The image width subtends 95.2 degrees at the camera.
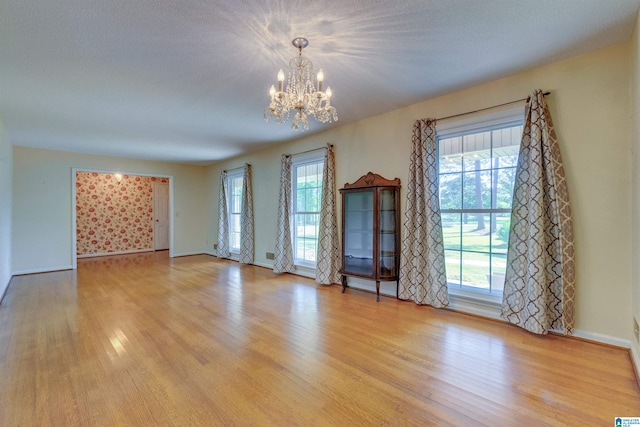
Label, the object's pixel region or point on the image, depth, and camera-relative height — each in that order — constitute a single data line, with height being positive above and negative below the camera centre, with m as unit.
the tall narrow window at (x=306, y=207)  5.13 +0.03
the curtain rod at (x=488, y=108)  2.80 +1.07
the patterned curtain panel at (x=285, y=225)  5.46 -0.30
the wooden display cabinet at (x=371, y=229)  3.86 -0.29
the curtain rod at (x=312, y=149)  4.70 +1.01
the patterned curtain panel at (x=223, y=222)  7.20 -0.33
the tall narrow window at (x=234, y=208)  7.10 +0.02
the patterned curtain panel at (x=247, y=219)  6.40 -0.22
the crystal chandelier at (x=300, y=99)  2.29 +0.88
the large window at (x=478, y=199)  3.07 +0.10
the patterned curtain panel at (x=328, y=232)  4.62 -0.37
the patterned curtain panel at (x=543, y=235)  2.59 -0.24
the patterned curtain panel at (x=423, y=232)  3.42 -0.28
